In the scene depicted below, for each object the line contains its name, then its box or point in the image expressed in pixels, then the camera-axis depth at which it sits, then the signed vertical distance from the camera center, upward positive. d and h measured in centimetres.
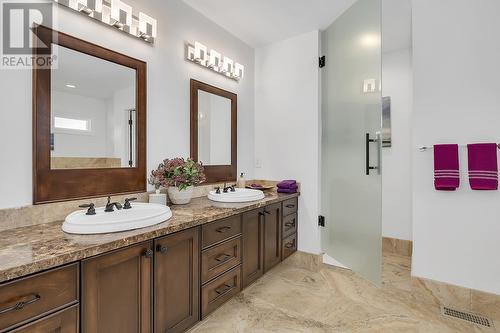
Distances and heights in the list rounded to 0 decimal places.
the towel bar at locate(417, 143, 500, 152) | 211 +15
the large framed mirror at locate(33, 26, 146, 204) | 142 +29
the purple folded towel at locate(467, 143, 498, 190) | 181 +0
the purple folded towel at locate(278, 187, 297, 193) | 270 -24
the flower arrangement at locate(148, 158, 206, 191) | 194 -6
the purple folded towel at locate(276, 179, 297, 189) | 270 -18
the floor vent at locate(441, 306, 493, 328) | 181 -110
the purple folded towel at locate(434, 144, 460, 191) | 195 -1
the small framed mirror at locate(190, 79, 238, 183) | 238 +37
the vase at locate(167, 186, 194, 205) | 198 -21
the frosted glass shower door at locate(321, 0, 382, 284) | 220 +25
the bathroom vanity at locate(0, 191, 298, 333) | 93 -50
